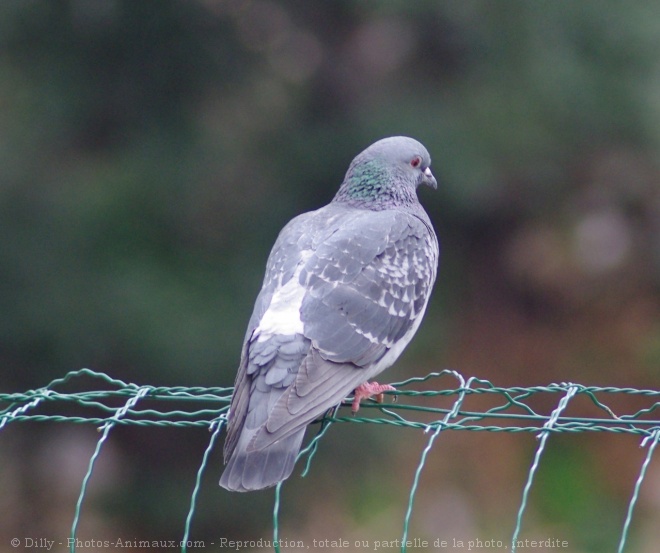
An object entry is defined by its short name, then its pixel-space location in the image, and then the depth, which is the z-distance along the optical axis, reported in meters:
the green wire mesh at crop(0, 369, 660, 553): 5.79
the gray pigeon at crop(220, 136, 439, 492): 7.11
